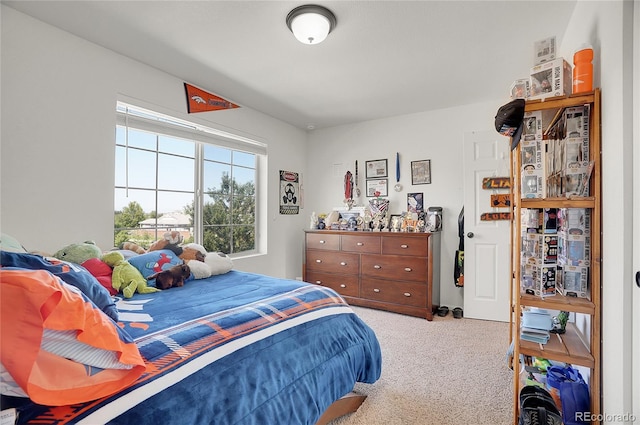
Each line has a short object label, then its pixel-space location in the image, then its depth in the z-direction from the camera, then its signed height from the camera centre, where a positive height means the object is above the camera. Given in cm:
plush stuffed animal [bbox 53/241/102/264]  188 -27
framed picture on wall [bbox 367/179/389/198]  405 +34
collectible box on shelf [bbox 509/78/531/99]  172 +72
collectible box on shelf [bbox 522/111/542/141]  154 +45
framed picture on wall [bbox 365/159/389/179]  406 +59
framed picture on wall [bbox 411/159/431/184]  378 +52
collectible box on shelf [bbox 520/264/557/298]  153 -34
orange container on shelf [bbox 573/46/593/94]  145 +69
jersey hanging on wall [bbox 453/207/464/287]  347 -55
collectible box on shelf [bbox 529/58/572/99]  151 +68
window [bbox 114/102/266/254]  267 +30
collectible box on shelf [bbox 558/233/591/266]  146 -18
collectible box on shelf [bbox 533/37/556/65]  165 +90
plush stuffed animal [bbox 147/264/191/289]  198 -44
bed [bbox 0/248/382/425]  75 -52
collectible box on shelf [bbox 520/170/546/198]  151 +15
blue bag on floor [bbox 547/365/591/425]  139 -87
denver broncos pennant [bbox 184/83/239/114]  298 +115
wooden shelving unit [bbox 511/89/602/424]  137 -41
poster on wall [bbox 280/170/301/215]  421 +27
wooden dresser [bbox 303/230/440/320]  329 -66
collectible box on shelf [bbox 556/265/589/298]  147 -33
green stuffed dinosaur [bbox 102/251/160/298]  182 -41
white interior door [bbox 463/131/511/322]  322 -26
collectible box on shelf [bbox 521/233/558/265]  154 -19
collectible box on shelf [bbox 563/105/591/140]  148 +46
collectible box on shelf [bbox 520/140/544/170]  152 +30
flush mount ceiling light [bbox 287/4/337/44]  187 +121
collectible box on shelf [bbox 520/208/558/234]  160 -4
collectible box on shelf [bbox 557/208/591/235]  146 -4
